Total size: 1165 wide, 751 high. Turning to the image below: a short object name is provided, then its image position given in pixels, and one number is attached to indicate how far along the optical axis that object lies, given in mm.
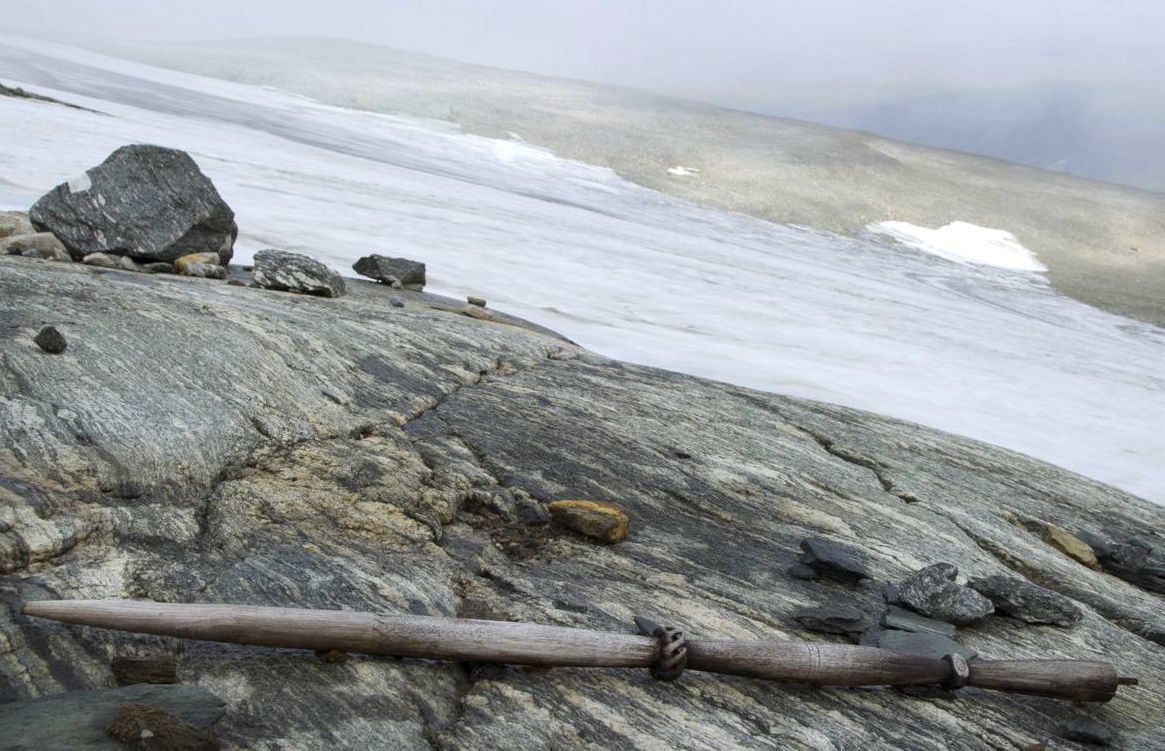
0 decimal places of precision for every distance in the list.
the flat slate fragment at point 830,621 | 5160
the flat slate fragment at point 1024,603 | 5844
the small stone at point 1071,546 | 7234
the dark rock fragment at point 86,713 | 3270
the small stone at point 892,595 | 5605
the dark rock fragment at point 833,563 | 5703
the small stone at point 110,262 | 8711
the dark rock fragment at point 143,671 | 3752
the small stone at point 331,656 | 4059
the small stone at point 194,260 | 9195
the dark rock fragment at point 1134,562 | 7102
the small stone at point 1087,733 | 4676
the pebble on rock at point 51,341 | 5422
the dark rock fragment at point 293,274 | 9008
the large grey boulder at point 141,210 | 9109
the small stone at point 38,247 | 8469
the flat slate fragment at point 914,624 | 5254
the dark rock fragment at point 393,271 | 11234
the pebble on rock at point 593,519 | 5594
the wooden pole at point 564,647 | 3855
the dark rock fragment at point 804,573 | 5680
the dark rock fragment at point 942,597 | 5484
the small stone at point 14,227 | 9109
